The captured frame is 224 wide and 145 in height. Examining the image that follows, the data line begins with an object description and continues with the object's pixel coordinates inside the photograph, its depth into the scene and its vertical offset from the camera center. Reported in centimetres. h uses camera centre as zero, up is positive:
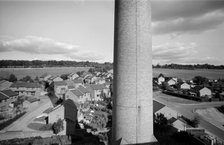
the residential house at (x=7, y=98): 3142 -707
